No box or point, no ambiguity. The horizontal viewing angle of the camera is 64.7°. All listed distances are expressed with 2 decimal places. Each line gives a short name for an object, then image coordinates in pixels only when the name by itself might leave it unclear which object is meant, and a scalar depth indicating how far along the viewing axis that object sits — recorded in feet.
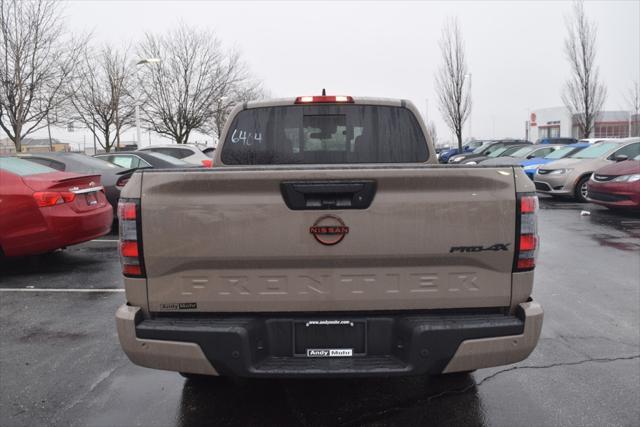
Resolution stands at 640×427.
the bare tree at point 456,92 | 105.19
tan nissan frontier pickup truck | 7.98
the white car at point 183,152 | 53.11
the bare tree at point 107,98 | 93.66
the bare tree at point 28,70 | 58.29
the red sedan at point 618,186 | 34.45
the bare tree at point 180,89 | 102.32
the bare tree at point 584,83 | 85.87
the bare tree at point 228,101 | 109.14
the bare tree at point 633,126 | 155.41
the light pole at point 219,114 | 106.73
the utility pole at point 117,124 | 96.17
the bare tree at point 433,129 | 229.39
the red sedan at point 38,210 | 20.17
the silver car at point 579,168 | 44.19
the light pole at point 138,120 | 74.02
